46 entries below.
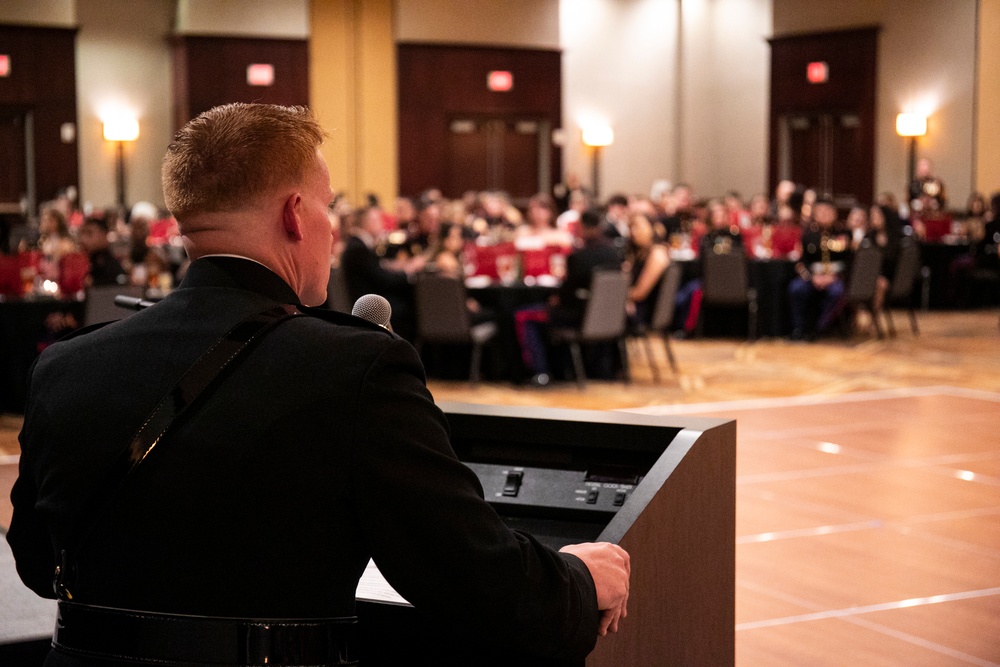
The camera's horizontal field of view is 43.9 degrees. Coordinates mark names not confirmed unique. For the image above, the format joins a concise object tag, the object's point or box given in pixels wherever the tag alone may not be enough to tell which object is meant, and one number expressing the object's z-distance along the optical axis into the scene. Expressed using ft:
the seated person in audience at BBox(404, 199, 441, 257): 38.70
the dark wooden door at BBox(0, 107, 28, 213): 53.21
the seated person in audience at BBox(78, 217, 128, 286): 26.63
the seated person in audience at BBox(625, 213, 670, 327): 32.18
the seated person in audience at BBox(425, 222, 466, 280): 31.47
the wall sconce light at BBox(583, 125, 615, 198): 60.64
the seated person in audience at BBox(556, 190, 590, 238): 43.80
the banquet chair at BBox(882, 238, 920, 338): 39.75
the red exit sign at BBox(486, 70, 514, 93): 58.13
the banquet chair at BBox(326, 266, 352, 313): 32.08
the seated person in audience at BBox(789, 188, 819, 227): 46.18
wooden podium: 5.19
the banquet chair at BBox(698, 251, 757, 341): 37.81
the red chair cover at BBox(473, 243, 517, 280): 32.01
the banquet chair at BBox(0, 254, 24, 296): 27.66
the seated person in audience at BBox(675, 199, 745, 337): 39.29
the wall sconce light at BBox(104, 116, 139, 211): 54.24
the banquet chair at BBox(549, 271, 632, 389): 28.78
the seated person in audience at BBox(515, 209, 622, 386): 29.17
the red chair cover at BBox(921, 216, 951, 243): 48.16
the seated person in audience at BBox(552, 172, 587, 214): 53.88
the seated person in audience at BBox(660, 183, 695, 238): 48.06
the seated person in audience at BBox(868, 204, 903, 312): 41.19
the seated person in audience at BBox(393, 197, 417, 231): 43.24
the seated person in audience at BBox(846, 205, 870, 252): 42.27
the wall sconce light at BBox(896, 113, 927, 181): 53.72
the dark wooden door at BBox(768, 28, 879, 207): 56.13
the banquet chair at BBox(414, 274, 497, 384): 28.89
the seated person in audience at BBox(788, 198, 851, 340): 38.47
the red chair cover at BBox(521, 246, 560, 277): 32.27
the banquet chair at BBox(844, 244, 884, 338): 37.45
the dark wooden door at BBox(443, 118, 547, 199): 58.23
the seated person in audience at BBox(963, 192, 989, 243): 47.60
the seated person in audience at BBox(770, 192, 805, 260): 40.41
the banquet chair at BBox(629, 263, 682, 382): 31.65
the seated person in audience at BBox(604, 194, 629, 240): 43.93
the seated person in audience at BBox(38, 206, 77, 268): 29.19
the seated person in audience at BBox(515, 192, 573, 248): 35.63
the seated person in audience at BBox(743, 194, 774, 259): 41.50
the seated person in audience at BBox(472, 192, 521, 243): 43.98
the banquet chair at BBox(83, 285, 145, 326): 25.09
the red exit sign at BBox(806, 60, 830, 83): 57.52
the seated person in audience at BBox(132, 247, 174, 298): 27.71
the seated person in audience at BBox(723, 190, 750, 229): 48.08
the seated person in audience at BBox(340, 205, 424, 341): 30.19
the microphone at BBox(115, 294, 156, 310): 5.49
